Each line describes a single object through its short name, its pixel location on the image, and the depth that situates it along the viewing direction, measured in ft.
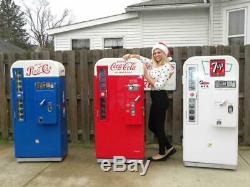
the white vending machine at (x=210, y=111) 9.05
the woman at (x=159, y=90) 9.64
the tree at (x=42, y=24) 81.11
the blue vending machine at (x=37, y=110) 9.95
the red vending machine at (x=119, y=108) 9.51
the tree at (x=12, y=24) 87.04
